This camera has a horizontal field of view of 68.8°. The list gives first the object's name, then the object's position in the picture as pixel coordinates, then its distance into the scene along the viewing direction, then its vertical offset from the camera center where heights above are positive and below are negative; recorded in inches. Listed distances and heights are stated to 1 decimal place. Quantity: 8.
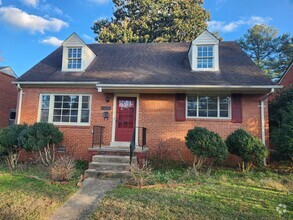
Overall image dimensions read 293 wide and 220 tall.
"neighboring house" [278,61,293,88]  553.6 +154.4
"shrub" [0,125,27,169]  310.2 -25.6
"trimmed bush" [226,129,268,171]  275.4 -19.2
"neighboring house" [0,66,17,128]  562.9 +73.7
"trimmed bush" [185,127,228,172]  268.7 -17.7
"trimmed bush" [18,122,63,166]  304.2 -15.5
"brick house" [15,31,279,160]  338.0 +54.2
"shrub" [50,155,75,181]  225.3 -46.7
